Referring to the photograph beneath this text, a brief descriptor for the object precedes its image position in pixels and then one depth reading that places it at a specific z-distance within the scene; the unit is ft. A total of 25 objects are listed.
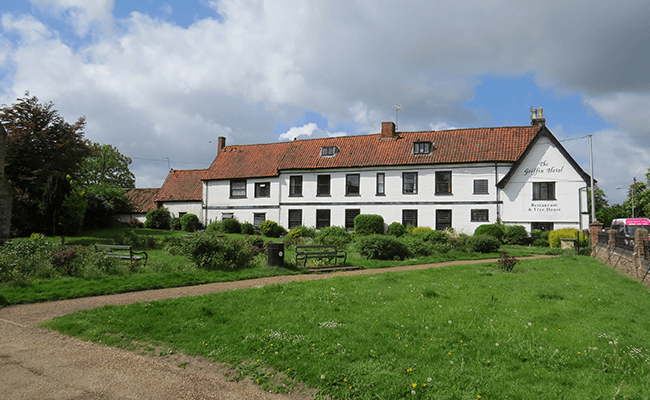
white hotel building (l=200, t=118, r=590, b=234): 95.71
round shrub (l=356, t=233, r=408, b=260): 62.03
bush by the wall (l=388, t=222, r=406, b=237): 99.81
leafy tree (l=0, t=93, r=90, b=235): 75.51
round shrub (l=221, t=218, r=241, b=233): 111.34
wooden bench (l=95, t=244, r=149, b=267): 48.11
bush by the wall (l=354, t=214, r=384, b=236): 101.25
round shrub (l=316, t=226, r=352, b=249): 80.53
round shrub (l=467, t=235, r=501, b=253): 73.20
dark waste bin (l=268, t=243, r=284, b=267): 50.52
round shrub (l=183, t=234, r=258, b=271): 47.96
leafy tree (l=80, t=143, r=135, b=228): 132.36
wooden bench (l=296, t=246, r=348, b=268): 54.24
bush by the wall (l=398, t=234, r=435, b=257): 66.69
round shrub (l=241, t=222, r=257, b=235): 112.37
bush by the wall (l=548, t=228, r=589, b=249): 86.07
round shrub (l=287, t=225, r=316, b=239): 101.25
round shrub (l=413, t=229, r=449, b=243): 76.34
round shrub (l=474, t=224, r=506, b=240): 90.38
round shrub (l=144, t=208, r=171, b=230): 125.80
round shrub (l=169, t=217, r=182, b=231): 125.29
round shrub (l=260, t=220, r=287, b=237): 108.58
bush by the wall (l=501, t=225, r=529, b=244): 91.09
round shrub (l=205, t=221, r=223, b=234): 110.25
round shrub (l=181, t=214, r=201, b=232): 120.26
